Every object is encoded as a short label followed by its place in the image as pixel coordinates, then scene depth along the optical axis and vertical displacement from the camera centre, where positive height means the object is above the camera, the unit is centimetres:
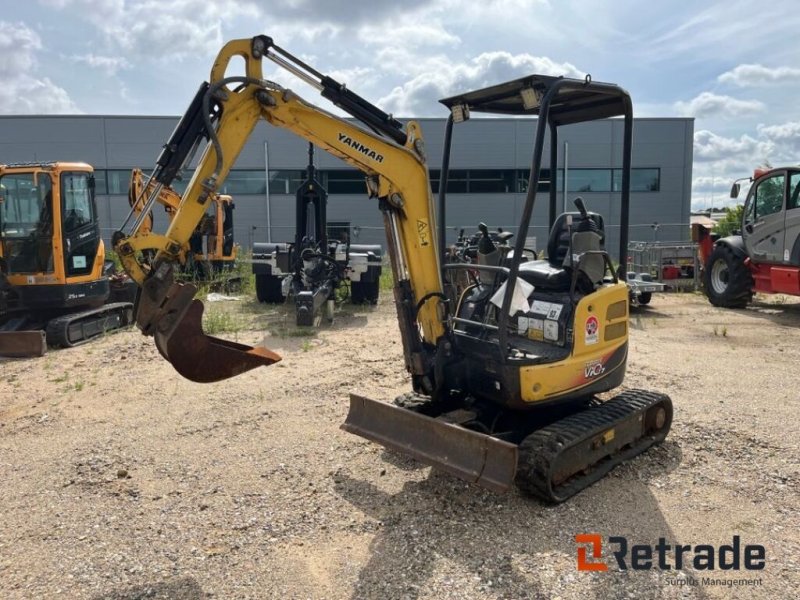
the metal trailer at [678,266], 1539 -70
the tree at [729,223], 2379 +59
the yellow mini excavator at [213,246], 1656 -28
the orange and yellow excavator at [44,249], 932 -21
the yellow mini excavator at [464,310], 390 -52
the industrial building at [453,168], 2608 +294
